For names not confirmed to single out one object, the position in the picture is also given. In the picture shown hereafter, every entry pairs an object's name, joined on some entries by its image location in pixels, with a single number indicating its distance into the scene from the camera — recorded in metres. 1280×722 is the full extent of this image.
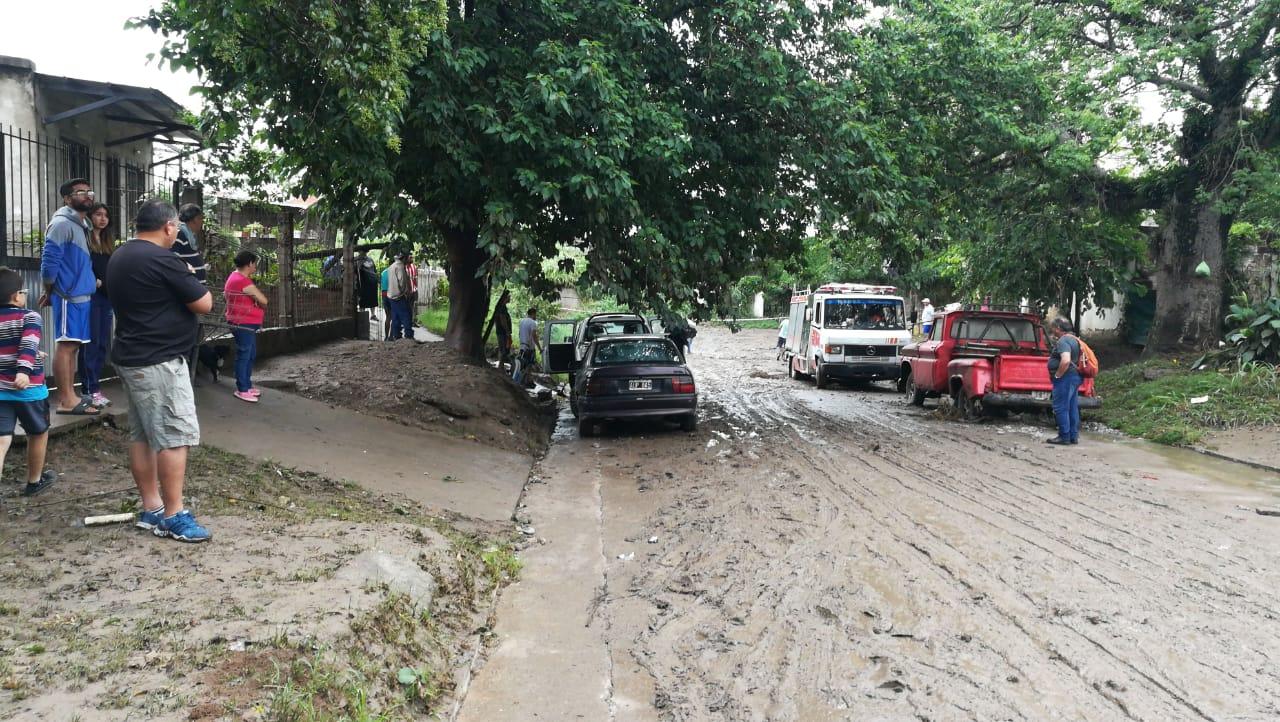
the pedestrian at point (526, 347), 18.80
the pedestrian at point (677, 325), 13.15
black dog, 11.10
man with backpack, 12.38
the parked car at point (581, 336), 17.79
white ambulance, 21.80
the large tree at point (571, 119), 9.08
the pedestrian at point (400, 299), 18.41
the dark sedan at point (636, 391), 13.23
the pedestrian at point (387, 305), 18.73
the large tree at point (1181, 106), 15.59
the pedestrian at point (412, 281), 18.69
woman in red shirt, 10.30
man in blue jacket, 7.18
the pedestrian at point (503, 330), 19.13
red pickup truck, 14.20
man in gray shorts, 5.25
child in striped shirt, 5.67
